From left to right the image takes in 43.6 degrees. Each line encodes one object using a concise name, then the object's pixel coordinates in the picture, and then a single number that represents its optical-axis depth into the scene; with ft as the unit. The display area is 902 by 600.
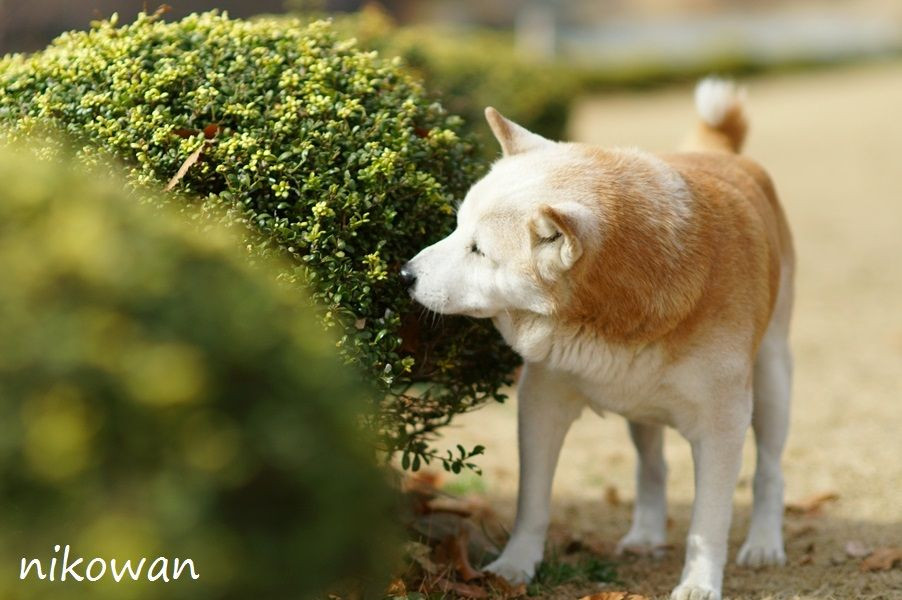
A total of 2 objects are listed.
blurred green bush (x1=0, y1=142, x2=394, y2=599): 6.25
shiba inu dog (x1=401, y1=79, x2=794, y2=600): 11.33
